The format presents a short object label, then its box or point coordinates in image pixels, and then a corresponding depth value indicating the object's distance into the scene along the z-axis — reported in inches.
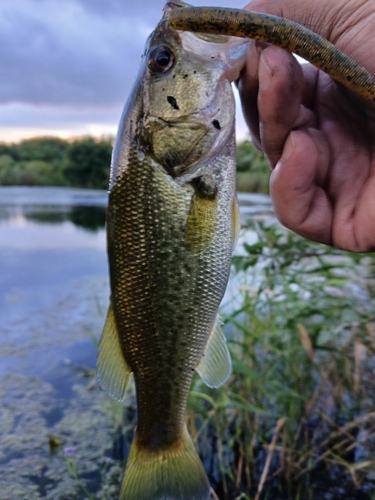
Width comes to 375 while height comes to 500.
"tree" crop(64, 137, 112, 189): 1102.4
